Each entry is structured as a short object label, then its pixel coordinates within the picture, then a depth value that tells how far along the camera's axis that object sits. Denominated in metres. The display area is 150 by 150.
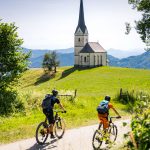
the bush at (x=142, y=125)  5.44
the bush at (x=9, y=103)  24.22
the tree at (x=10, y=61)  25.65
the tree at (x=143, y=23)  36.49
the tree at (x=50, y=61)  115.38
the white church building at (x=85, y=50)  116.54
